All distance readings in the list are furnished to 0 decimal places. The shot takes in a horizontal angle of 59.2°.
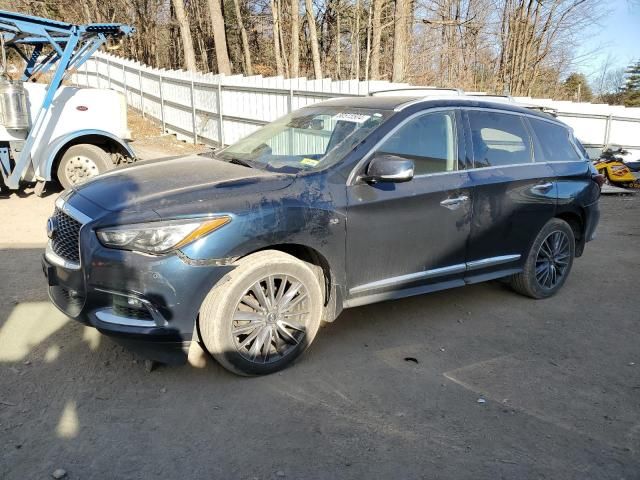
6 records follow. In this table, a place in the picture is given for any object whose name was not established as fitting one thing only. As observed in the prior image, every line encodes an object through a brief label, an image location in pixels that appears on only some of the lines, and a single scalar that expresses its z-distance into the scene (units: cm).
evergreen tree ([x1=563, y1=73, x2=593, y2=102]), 2685
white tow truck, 842
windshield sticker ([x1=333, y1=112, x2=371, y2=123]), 436
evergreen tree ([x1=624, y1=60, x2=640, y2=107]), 3953
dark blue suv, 333
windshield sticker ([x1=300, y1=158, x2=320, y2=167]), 404
